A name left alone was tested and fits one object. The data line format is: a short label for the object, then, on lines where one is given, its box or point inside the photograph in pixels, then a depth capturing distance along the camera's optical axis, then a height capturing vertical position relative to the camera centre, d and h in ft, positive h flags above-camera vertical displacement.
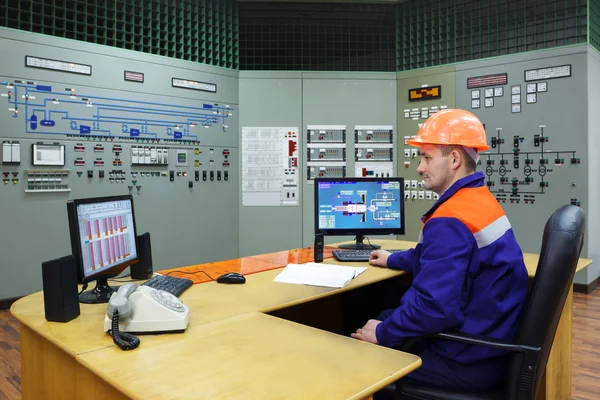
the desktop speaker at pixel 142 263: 7.00 -1.12
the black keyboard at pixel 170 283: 6.07 -1.29
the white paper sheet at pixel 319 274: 6.78 -1.34
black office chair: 4.51 -1.26
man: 4.86 -1.15
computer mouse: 6.73 -1.31
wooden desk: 3.51 -1.47
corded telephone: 4.50 -1.25
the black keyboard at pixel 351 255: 8.54 -1.27
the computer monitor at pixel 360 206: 9.85 -0.41
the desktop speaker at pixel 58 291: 4.95 -1.09
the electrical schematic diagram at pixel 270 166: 18.37 +0.84
